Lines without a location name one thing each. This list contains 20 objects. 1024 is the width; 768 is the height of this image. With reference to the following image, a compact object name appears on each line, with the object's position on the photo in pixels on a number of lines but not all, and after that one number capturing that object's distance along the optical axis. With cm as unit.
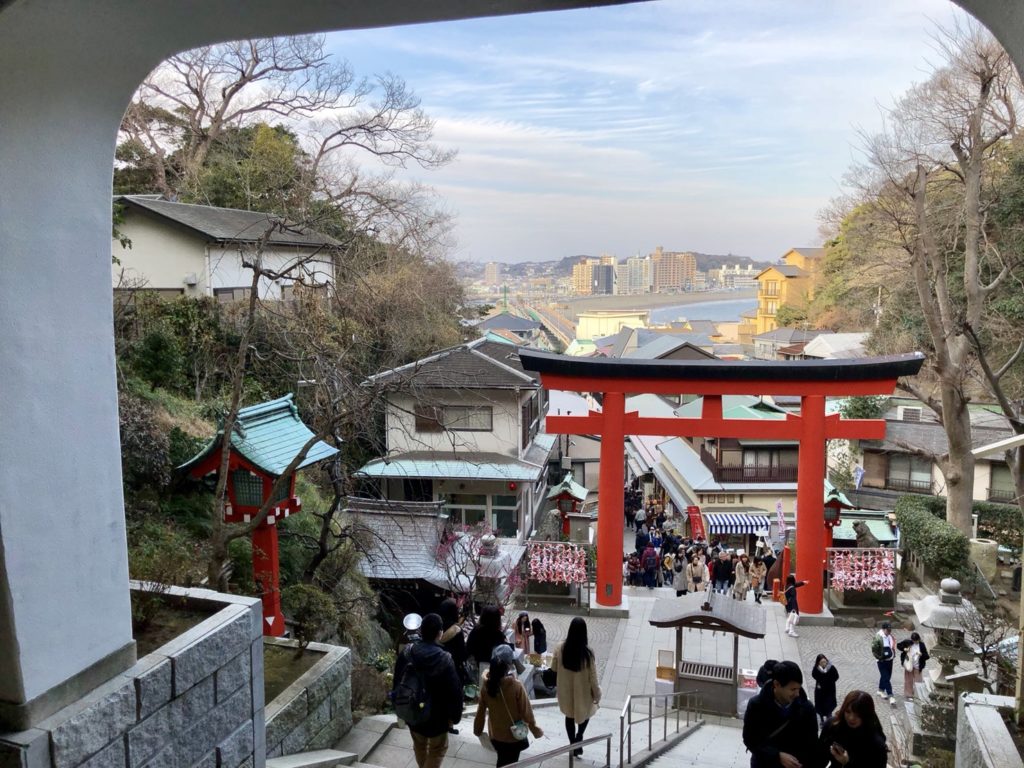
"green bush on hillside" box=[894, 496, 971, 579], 1712
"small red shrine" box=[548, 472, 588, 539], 2100
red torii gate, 1548
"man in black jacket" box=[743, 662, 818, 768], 464
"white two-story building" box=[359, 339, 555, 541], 2181
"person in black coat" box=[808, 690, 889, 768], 458
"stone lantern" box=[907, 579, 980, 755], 908
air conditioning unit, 3106
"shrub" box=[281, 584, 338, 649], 941
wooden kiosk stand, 1097
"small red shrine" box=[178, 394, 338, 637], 943
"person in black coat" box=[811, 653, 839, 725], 910
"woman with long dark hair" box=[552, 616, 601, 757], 667
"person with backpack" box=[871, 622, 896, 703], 1160
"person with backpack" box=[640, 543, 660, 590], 1872
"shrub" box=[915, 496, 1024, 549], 2173
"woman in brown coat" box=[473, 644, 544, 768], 551
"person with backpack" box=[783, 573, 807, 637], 1508
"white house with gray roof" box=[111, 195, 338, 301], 1980
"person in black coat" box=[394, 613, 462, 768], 517
